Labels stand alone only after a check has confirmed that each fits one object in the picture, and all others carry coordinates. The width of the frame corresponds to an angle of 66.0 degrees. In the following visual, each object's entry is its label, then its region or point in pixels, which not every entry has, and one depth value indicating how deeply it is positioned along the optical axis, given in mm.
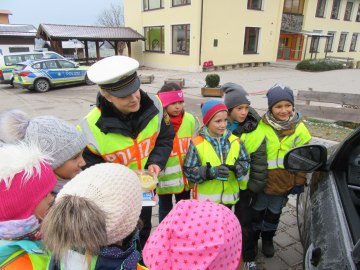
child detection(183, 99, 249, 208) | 2430
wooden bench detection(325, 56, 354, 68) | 22891
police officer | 1899
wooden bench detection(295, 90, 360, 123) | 6520
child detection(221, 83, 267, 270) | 2502
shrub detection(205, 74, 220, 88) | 11484
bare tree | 54844
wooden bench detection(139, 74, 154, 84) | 15281
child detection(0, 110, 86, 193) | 1667
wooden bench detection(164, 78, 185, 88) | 13745
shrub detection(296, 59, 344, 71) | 20469
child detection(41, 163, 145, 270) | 996
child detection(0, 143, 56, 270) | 1169
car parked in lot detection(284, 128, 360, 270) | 1253
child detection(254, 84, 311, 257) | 2482
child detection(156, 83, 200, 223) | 2738
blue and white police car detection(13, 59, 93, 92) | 13336
